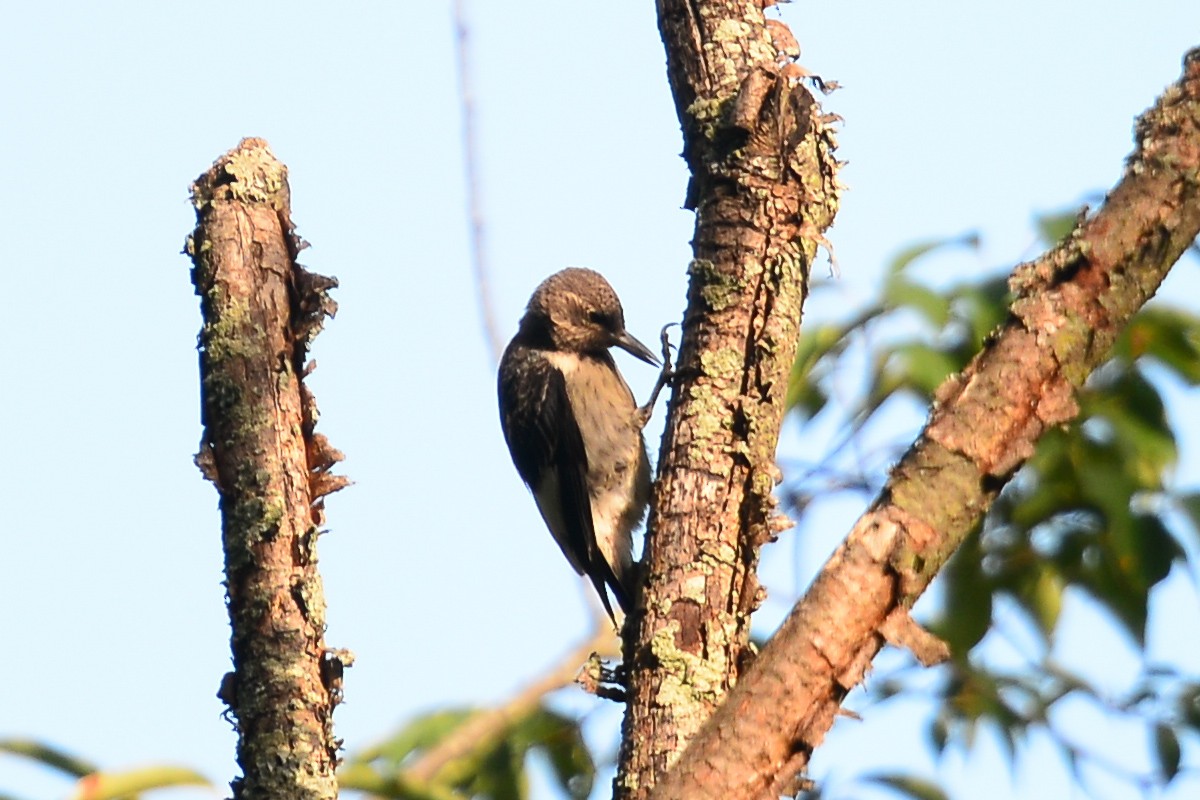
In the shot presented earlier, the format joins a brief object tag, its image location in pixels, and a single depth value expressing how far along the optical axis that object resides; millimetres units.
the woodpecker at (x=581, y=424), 9961
